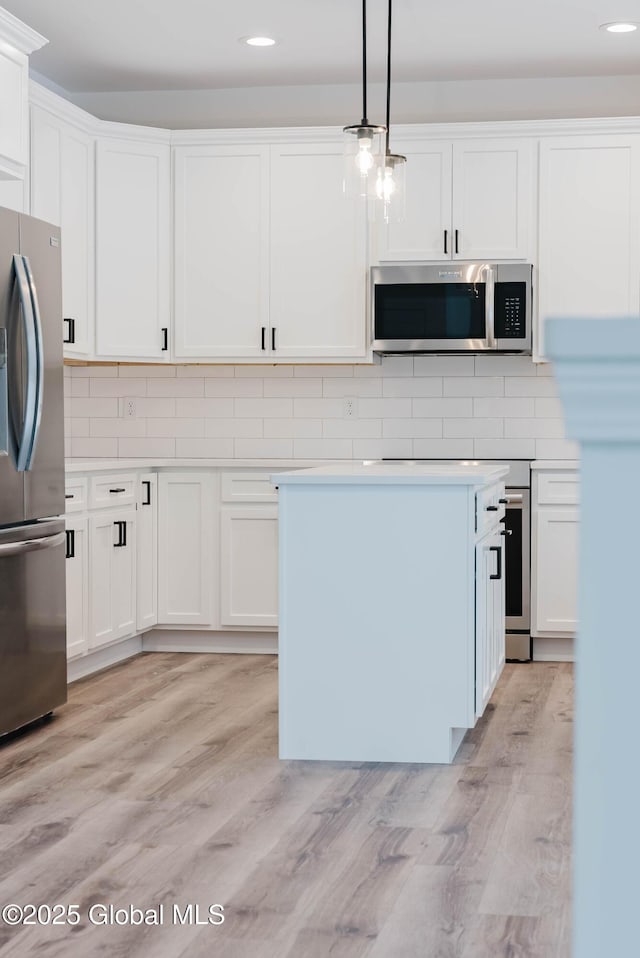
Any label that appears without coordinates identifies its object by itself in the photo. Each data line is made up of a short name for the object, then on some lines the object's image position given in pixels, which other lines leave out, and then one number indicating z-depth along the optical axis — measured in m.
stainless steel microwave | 5.28
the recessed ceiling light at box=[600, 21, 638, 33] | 4.75
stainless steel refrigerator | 3.71
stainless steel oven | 5.25
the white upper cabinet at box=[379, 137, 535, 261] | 5.34
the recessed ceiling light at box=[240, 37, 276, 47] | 4.97
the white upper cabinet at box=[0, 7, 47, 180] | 3.85
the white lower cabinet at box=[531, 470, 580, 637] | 5.21
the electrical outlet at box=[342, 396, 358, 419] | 5.79
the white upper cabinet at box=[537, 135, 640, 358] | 5.25
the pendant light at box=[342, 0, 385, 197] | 3.49
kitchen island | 3.47
